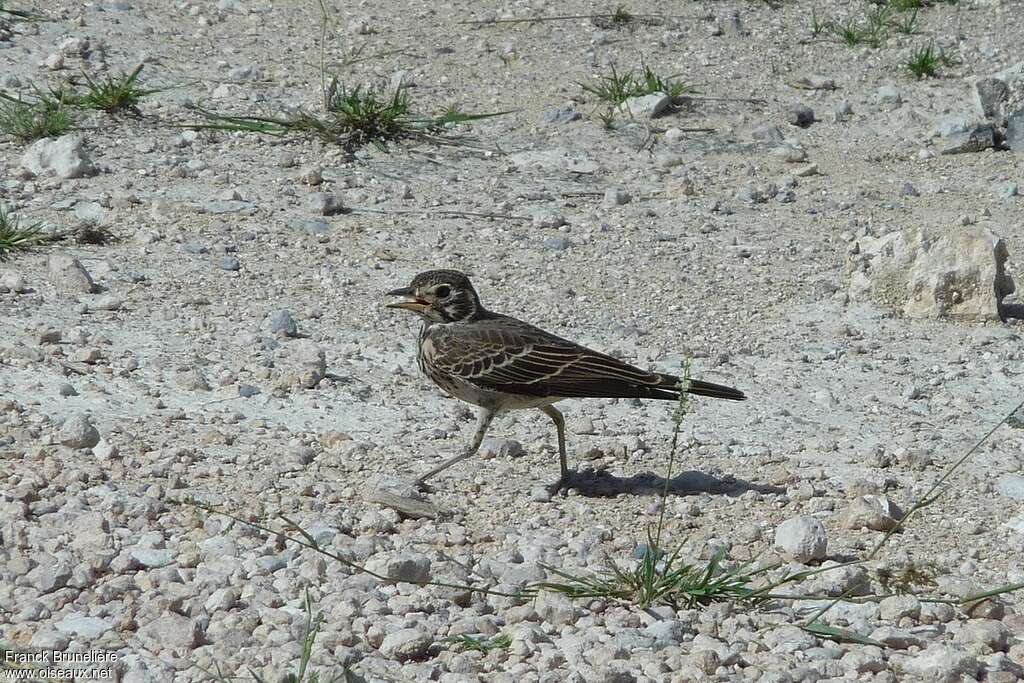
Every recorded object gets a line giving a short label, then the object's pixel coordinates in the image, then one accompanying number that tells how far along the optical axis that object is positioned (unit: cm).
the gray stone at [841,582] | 1057
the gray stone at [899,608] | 1026
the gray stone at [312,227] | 1797
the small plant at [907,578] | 1029
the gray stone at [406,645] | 952
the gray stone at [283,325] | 1535
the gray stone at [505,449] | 1333
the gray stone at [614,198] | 1917
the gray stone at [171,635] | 948
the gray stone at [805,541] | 1095
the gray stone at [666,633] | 984
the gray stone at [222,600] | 997
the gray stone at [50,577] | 1016
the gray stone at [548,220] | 1844
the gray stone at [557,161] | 2031
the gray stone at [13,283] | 1572
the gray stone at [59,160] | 1897
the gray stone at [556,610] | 1010
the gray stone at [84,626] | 959
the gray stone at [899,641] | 986
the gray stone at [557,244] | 1784
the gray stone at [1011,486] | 1224
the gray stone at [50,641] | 937
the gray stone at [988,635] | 985
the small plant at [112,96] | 2041
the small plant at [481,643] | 964
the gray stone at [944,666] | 933
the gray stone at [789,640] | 981
